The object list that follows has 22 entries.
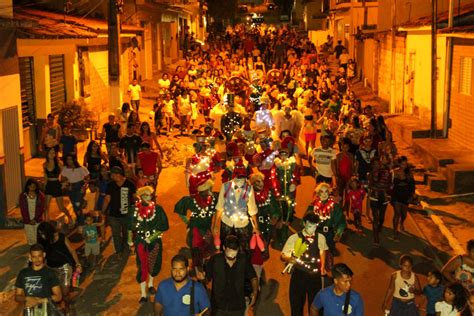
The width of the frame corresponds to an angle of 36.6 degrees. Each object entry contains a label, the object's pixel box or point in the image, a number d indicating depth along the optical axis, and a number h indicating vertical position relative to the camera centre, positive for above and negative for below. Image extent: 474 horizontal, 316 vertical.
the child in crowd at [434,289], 7.33 -2.40
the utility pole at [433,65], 18.20 -0.29
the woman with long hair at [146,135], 14.27 -1.53
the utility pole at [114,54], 19.53 +0.11
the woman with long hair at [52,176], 12.22 -1.98
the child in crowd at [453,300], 6.59 -2.25
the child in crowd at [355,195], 12.07 -2.36
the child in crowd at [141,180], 11.65 -1.99
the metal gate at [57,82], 20.62 -0.69
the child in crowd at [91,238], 10.45 -2.59
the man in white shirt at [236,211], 9.21 -1.97
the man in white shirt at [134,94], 24.17 -1.21
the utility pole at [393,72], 25.50 -0.65
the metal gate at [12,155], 13.27 -1.80
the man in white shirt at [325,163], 12.70 -1.89
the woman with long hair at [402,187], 11.73 -2.15
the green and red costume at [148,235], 9.13 -2.25
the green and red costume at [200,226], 9.55 -2.24
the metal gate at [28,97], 18.36 -0.99
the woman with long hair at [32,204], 10.76 -2.15
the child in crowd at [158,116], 22.38 -1.81
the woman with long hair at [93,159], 13.04 -1.82
